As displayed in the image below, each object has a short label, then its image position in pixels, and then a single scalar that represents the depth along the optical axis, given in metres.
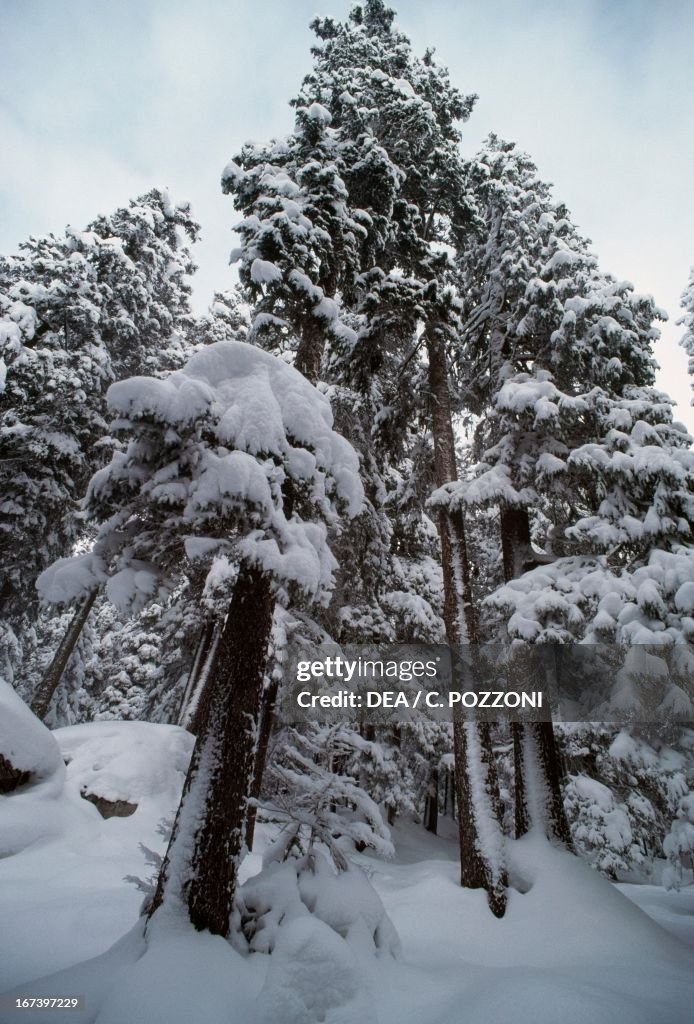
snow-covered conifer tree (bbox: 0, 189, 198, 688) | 11.93
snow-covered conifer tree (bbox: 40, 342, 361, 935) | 4.24
